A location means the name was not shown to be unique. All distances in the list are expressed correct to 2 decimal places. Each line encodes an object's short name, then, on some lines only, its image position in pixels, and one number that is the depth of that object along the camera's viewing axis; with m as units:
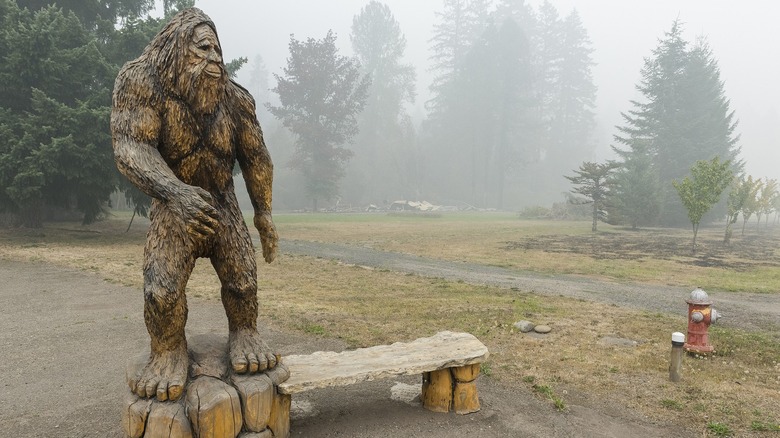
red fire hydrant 5.14
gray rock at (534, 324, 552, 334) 6.08
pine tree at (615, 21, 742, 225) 31.72
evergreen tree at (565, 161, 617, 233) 24.70
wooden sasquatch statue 2.74
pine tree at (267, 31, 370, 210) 38.09
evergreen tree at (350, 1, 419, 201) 48.47
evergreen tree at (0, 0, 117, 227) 12.02
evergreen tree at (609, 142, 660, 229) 26.42
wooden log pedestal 2.66
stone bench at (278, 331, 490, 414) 3.37
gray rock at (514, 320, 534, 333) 6.13
